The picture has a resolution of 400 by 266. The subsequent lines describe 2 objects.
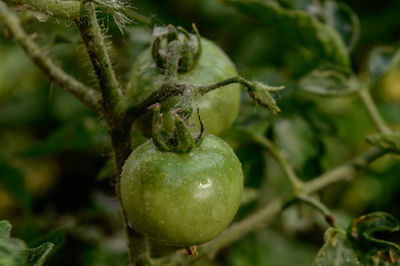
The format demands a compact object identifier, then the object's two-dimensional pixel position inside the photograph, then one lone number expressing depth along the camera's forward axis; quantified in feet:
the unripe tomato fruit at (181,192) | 1.35
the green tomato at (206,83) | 1.51
